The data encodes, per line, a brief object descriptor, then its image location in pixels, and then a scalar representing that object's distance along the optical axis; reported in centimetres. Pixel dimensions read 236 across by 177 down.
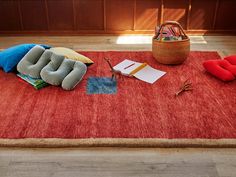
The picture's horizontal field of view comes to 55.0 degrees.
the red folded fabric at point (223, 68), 167
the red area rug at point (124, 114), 125
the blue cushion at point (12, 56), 177
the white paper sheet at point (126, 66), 180
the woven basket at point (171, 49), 181
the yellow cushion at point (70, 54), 182
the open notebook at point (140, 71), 174
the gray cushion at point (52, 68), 161
